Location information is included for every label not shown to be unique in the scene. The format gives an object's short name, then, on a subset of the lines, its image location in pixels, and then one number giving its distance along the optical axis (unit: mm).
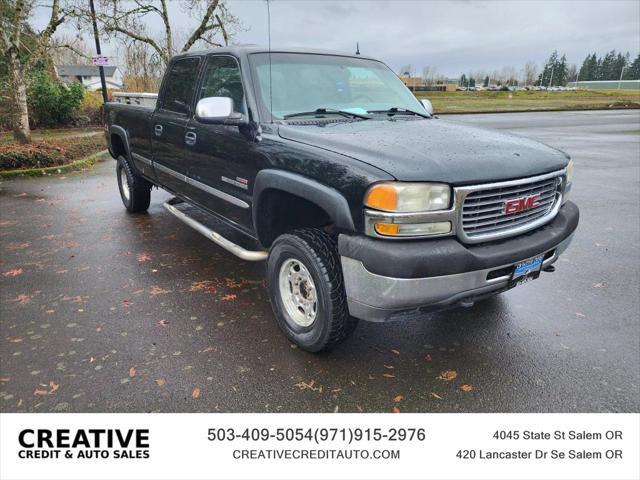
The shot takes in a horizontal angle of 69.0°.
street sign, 12281
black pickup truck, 2510
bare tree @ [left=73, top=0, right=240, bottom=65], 15570
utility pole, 13048
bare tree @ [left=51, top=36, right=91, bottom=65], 12498
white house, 66250
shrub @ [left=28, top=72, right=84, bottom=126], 17469
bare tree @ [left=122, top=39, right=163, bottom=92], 26062
